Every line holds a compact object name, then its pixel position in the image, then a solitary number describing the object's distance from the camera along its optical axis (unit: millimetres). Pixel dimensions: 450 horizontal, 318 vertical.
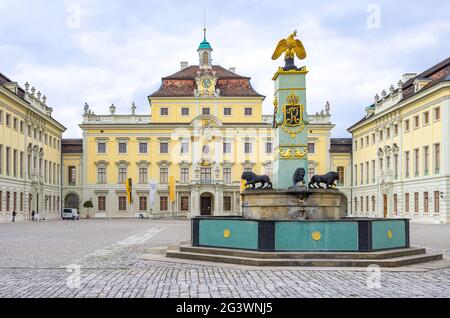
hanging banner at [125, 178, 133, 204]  62262
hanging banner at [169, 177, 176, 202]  65062
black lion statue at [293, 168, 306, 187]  16641
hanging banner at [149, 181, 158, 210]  62694
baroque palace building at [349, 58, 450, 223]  45500
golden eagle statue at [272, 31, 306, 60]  17844
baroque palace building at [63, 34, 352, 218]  68750
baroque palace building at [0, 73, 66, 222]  49625
